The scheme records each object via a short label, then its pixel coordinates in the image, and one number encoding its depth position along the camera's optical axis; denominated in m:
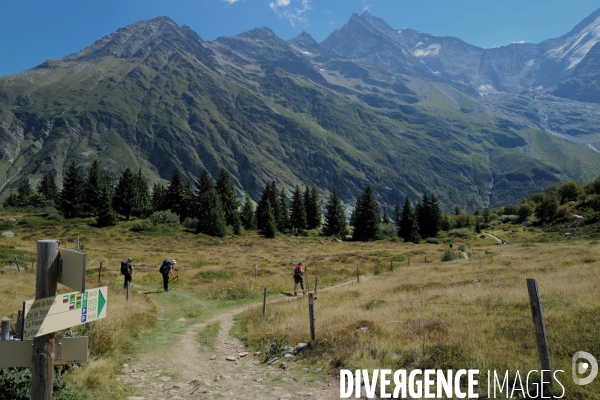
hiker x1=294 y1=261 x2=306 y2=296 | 24.06
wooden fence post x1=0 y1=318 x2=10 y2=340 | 6.60
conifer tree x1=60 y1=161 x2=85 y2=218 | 73.00
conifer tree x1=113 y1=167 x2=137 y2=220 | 79.12
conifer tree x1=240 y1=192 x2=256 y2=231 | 91.66
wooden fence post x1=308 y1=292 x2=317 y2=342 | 11.05
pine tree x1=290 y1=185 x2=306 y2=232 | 96.00
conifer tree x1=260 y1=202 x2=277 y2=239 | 77.56
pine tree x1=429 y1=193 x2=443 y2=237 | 88.88
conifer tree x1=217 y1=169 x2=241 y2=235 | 83.00
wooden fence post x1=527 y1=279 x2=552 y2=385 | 6.82
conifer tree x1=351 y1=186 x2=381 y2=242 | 83.88
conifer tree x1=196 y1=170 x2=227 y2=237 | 69.81
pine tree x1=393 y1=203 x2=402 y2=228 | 120.00
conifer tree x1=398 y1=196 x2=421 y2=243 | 83.38
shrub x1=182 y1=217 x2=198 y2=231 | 73.50
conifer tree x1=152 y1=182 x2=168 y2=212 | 86.91
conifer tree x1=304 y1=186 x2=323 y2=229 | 102.31
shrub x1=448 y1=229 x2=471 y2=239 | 82.24
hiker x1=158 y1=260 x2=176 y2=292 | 24.27
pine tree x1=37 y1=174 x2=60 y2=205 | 95.29
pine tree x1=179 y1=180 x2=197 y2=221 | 83.62
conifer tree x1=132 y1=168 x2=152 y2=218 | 82.06
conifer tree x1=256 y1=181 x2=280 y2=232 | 81.75
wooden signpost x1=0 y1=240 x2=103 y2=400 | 4.36
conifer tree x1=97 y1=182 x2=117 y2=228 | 66.06
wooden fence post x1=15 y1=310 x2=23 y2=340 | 6.69
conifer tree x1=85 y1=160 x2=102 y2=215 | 73.25
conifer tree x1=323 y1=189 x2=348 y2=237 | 91.88
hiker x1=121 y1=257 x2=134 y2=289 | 21.27
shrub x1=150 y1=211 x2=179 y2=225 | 70.94
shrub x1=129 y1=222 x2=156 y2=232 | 65.06
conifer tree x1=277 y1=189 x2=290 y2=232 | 92.62
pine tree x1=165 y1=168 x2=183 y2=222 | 84.19
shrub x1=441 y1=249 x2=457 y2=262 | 40.53
